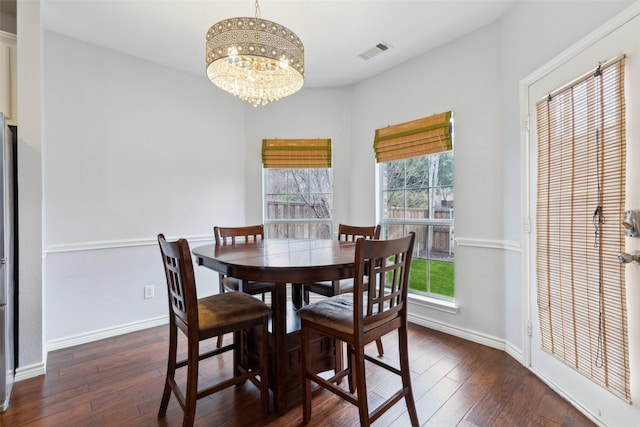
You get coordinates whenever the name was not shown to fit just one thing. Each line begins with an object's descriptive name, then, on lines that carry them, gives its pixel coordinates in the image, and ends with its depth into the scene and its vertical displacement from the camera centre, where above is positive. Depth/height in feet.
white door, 4.47 +0.46
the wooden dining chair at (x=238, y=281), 7.30 -1.64
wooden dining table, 4.73 -0.95
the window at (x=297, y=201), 11.93 +0.48
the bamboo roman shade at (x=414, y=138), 8.88 +2.35
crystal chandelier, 5.57 +3.07
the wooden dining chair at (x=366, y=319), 4.32 -1.70
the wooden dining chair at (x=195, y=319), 4.52 -1.74
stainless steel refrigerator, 5.55 -0.86
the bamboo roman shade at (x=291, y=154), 11.57 +2.30
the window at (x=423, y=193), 9.17 +0.62
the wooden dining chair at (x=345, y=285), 7.06 -1.76
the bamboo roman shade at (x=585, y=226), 4.78 -0.31
